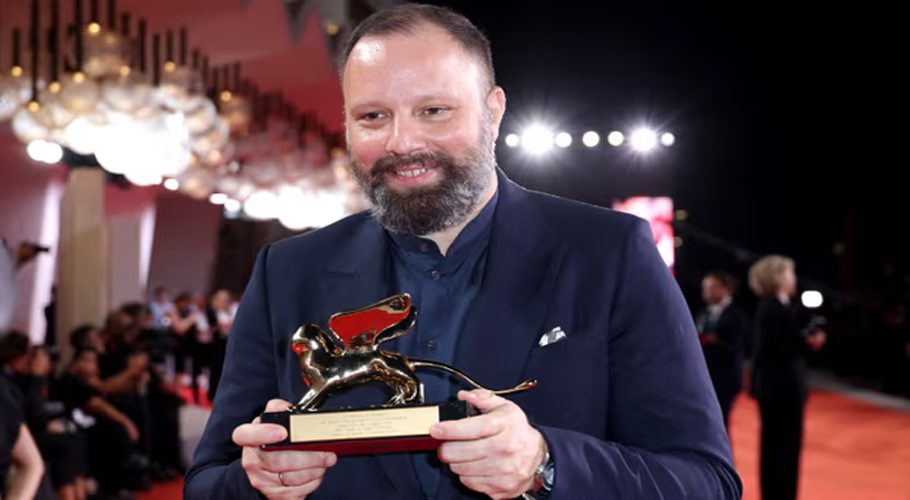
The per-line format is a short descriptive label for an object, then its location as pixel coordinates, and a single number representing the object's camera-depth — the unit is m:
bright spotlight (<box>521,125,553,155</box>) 12.73
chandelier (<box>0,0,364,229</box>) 5.88
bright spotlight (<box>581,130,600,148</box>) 13.88
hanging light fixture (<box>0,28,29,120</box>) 6.36
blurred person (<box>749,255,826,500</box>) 6.52
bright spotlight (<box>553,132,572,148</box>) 13.92
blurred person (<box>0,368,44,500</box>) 3.35
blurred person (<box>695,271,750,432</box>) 7.10
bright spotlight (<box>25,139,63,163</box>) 8.20
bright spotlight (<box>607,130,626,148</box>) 13.80
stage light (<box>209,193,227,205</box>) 16.07
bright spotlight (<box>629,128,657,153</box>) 13.49
